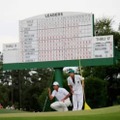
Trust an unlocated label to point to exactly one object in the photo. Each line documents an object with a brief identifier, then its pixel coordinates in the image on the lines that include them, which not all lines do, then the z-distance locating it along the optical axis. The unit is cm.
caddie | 1388
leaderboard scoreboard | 2288
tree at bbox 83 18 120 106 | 3508
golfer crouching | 1359
